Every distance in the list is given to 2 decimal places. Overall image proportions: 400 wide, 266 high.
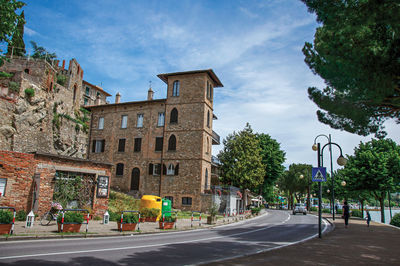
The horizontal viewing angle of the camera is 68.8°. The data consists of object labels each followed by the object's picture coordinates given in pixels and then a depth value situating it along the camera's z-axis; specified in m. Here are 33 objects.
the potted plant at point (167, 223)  16.78
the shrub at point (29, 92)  34.78
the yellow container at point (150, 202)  21.20
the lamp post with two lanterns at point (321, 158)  12.89
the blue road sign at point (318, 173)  13.37
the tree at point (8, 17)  10.84
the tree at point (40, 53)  51.58
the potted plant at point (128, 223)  14.38
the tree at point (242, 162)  34.78
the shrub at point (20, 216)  15.70
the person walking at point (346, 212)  18.81
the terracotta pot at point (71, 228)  12.54
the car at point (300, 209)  39.12
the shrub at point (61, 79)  46.50
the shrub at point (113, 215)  19.71
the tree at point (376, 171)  27.12
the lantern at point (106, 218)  16.90
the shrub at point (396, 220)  24.17
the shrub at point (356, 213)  33.59
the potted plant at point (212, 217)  20.95
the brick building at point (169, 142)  32.19
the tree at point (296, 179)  58.28
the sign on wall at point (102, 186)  19.55
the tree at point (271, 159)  45.78
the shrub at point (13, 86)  33.38
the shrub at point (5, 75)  34.70
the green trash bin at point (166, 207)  21.92
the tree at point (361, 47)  6.37
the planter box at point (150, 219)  20.53
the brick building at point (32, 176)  15.80
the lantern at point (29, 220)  13.40
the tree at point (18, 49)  43.31
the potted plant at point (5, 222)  10.73
